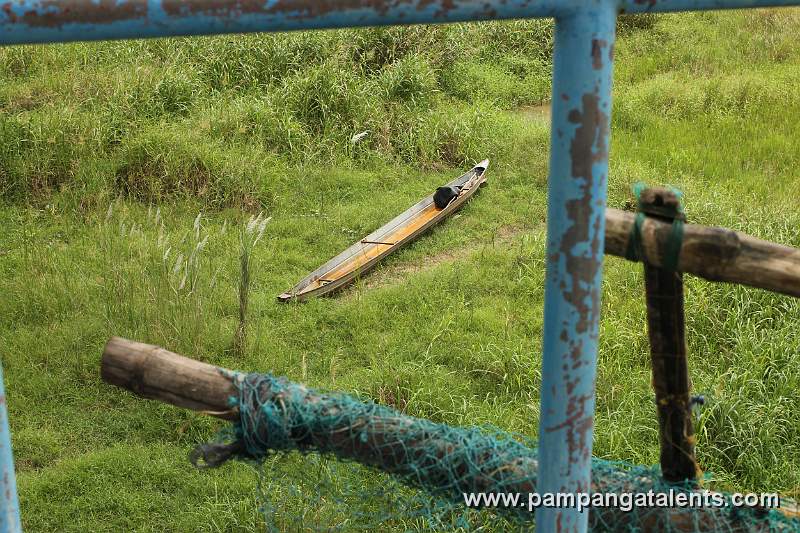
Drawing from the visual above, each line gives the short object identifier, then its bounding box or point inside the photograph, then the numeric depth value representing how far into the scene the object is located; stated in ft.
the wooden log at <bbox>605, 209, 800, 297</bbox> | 7.58
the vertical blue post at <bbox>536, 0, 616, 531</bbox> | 6.61
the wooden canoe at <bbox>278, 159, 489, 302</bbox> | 19.39
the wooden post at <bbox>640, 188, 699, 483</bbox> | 7.87
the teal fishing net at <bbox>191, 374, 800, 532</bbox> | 8.02
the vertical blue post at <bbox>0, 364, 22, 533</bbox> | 6.86
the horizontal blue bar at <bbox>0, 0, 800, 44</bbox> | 6.56
